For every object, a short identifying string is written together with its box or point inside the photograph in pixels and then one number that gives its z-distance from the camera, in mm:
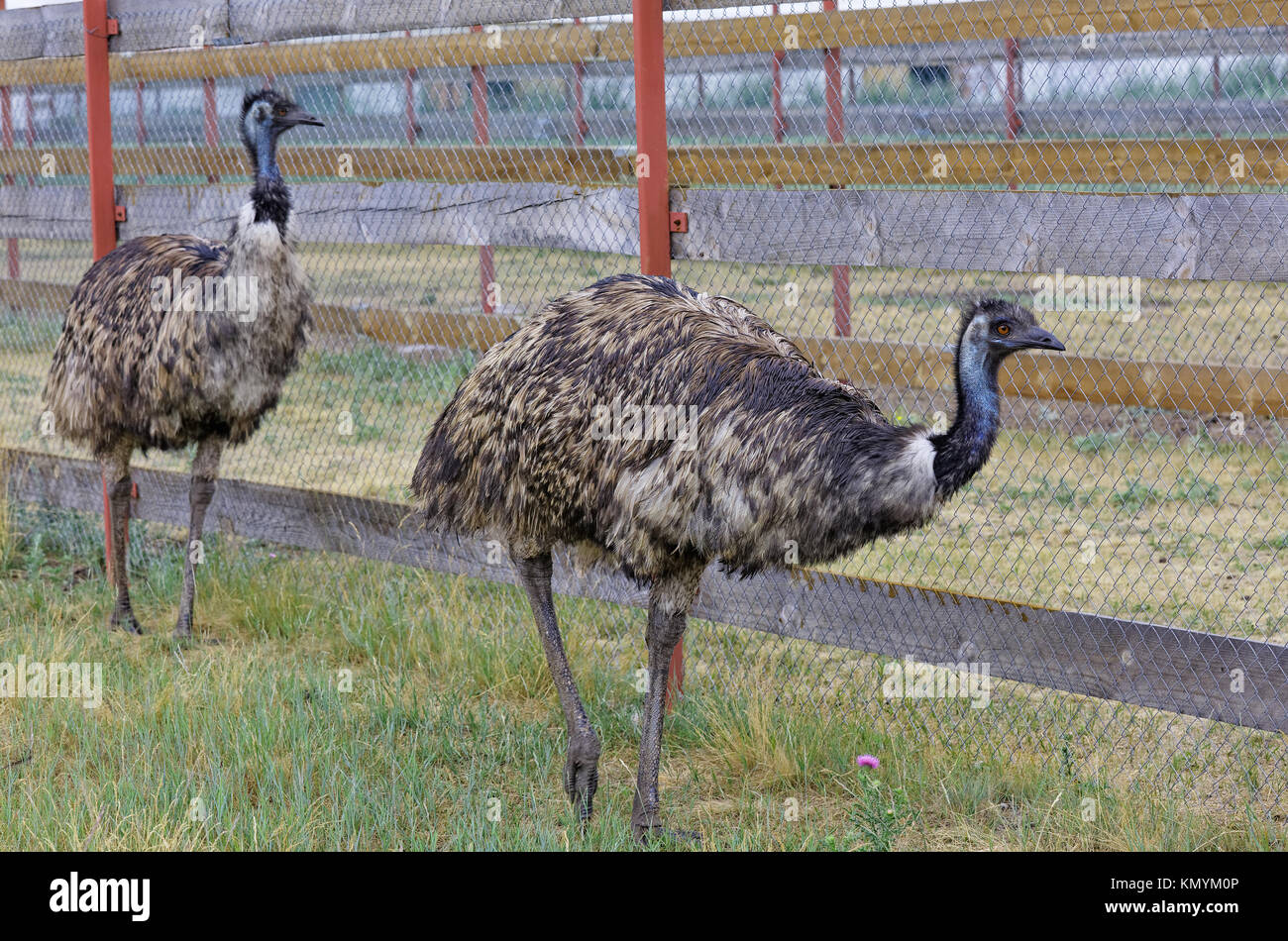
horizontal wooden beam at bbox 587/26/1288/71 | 11117
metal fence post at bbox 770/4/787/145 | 6145
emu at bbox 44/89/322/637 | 5410
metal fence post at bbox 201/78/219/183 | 7582
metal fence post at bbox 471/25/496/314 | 7090
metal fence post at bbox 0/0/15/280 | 11664
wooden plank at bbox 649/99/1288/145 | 11484
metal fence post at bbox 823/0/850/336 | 5836
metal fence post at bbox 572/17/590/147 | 8398
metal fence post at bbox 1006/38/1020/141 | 7055
